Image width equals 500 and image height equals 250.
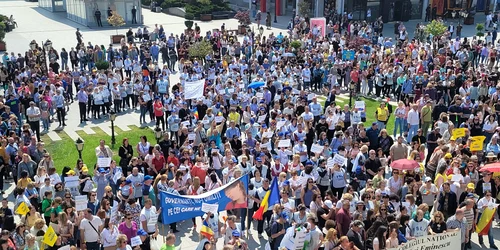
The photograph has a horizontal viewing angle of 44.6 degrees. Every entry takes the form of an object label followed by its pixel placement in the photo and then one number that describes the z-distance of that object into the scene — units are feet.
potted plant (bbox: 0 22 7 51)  124.26
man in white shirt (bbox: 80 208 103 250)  38.96
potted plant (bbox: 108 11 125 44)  132.25
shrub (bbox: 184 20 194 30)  147.43
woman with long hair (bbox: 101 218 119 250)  38.01
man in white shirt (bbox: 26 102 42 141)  67.21
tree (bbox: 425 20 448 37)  117.29
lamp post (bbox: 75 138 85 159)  57.26
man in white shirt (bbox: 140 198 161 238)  40.24
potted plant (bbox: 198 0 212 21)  168.14
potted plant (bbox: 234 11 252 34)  143.54
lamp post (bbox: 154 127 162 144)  61.67
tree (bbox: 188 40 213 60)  103.21
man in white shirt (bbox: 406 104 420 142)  63.67
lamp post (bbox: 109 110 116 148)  68.39
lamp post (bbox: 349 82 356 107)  80.26
